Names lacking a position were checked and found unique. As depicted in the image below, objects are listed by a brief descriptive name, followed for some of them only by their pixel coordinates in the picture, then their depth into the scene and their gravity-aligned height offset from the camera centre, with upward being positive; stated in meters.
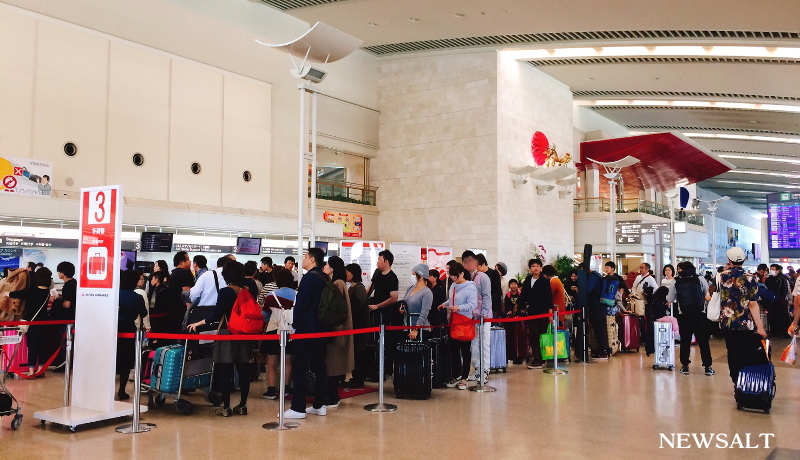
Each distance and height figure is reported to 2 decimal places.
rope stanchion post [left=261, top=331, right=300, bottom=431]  5.67 -1.23
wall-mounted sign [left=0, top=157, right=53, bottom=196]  11.93 +1.62
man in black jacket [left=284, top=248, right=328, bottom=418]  6.03 -0.56
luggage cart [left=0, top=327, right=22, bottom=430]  5.41 -1.17
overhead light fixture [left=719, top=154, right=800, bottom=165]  32.44 +5.49
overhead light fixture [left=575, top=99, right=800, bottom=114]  22.94 +5.86
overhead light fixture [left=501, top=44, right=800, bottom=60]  17.66 +5.99
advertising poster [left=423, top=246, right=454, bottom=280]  13.08 +0.19
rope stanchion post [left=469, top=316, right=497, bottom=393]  7.67 -1.35
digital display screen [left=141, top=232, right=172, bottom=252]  13.21 +0.46
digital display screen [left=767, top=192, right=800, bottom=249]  22.53 +1.69
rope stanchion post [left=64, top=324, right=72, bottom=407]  6.27 -0.97
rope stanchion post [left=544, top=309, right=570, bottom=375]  9.13 -1.34
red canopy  23.39 +4.21
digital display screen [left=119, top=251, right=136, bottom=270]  12.38 +0.10
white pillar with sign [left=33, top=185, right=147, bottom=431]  5.71 -0.43
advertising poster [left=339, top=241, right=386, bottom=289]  11.45 +0.22
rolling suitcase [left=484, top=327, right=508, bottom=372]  9.18 -1.15
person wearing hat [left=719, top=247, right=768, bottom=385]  6.40 -0.48
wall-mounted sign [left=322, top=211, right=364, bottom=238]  19.78 +1.36
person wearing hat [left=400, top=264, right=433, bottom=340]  7.64 -0.37
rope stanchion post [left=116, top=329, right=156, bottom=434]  5.58 -1.12
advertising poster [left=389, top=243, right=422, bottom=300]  11.75 +0.10
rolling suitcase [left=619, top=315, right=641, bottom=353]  11.71 -1.15
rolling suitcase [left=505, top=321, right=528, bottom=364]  10.13 -1.16
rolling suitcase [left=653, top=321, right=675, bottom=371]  9.43 -1.09
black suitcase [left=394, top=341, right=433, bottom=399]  7.15 -1.13
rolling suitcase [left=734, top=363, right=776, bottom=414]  6.35 -1.14
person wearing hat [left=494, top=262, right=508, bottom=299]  10.56 -0.03
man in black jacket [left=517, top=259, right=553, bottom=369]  9.63 -0.49
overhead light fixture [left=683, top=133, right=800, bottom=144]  28.09 +5.63
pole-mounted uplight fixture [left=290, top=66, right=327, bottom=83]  8.91 +2.61
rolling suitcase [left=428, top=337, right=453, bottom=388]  7.66 -1.12
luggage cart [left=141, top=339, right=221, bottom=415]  6.33 -1.06
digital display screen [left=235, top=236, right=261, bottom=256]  15.06 +0.44
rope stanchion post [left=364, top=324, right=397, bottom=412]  6.52 -1.27
